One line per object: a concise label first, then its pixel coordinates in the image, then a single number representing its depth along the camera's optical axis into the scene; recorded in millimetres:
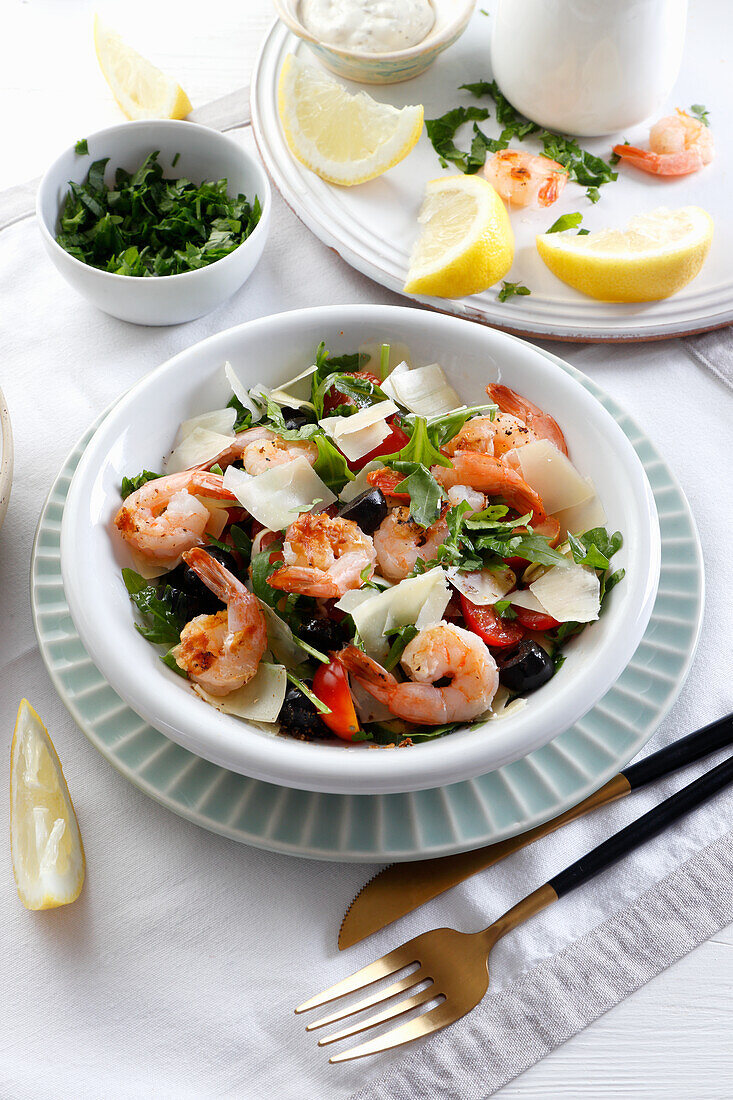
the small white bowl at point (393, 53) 1401
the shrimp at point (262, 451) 1195
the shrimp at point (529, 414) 1213
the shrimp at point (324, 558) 1154
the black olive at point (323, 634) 1162
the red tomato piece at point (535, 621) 1172
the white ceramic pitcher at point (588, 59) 1355
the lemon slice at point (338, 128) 1365
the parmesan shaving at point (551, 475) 1193
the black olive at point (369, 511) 1177
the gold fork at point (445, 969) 1129
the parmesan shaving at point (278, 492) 1175
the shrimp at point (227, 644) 1150
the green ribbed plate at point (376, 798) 1151
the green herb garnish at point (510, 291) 1332
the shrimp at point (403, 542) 1173
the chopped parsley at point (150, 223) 1315
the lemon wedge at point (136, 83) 1411
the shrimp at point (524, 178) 1371
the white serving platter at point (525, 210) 1333
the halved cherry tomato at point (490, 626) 1166
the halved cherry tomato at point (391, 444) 1213
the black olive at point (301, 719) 1145
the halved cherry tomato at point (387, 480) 1189
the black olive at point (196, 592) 1170
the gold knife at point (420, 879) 1154
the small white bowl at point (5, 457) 1202
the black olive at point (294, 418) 1223
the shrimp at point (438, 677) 1140
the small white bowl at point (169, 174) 1298
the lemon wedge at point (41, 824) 1147
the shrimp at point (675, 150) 1401
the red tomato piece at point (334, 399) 1228
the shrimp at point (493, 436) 1198
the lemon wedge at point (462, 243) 1309
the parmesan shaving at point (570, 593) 1159
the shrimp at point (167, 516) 1176
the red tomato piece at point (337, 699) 1144
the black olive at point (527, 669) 1152
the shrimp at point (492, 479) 1185
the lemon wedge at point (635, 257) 1320
